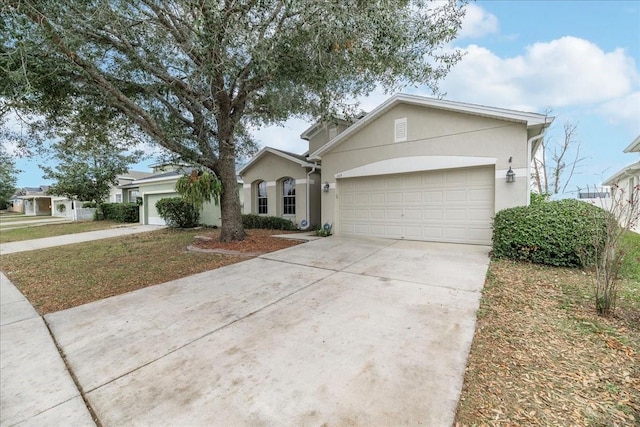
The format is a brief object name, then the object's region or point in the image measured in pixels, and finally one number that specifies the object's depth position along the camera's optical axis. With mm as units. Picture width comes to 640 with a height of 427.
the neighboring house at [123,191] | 25250
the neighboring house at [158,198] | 15672
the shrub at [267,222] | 13258
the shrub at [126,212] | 20359
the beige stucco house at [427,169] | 7711
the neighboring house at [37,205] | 38625
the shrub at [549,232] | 5840
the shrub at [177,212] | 14891
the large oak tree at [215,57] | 5312
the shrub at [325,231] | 10930
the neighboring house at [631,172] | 10295
